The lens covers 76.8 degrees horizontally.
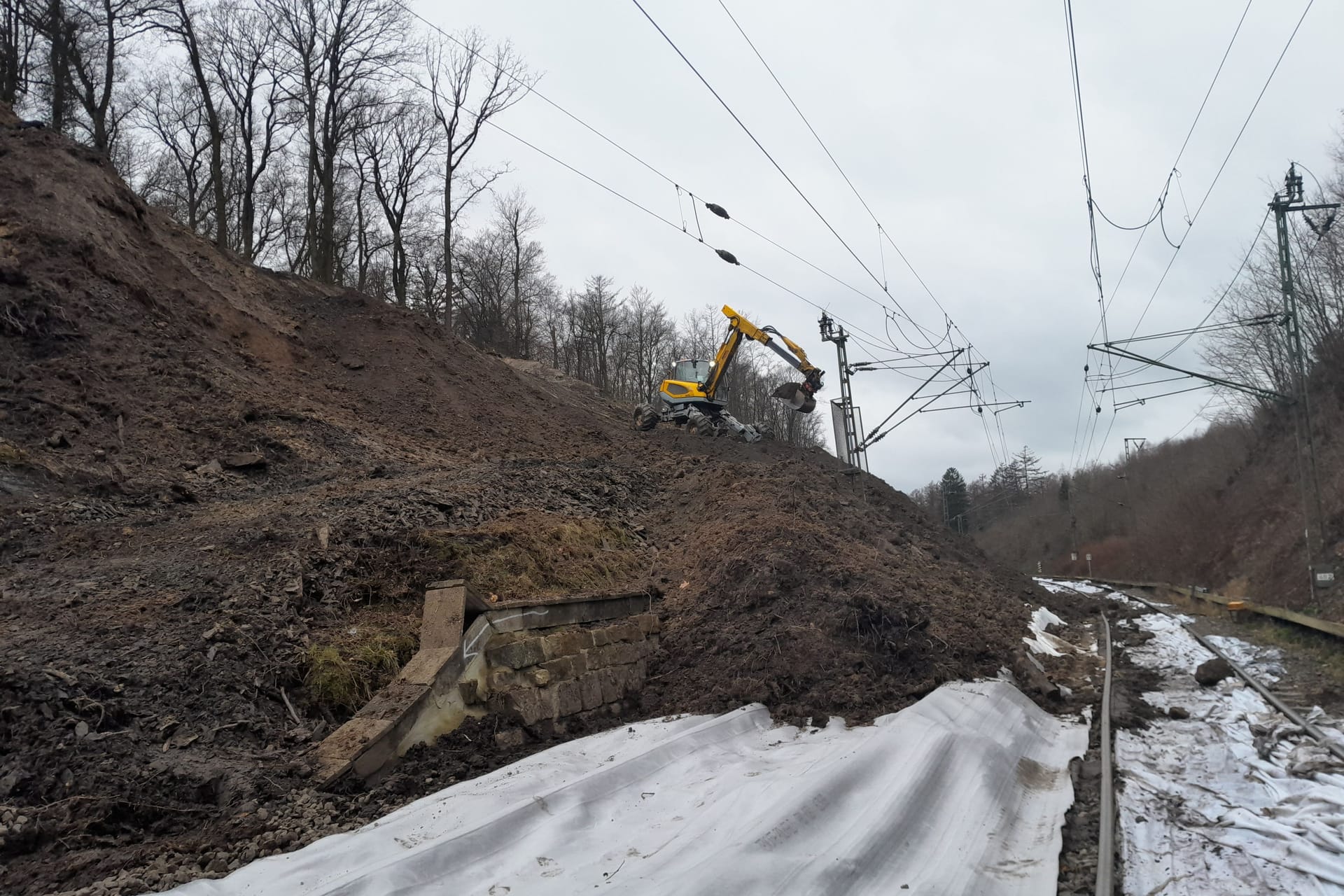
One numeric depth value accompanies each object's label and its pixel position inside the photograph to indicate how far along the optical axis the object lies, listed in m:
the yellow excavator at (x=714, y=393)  22.67
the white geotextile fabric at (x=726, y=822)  4.24
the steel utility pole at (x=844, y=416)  20.94
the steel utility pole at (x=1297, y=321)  18.48
